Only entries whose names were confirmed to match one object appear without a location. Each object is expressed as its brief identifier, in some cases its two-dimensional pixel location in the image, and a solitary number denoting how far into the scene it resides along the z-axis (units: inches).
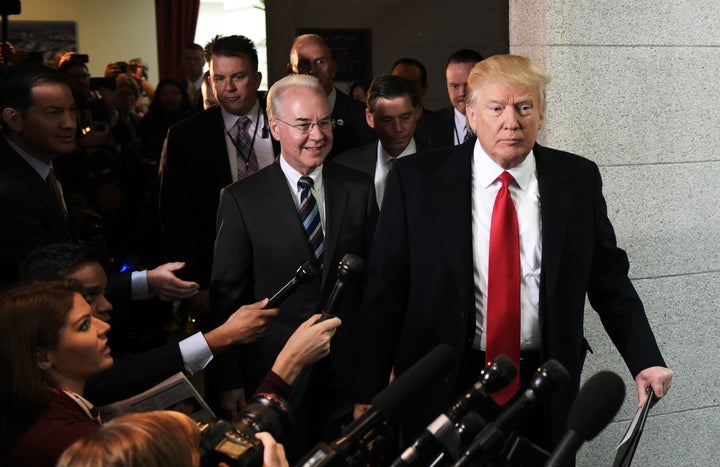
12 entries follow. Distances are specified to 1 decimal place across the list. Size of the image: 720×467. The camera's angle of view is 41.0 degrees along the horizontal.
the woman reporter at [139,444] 55.2
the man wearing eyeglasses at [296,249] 113.6
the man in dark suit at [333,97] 159.5
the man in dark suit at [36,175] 112.6
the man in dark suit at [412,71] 231.8
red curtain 522.6
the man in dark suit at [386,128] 140.9
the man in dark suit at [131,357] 95.6
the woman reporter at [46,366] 71.4
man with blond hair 94.7
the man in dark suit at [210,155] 152.1
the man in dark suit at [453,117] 170.1
